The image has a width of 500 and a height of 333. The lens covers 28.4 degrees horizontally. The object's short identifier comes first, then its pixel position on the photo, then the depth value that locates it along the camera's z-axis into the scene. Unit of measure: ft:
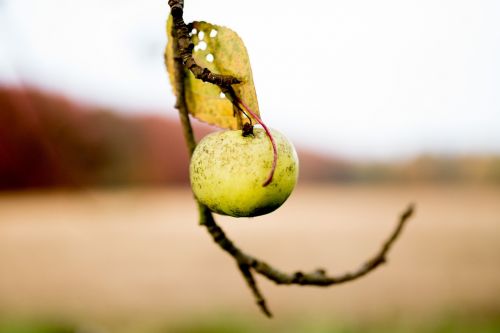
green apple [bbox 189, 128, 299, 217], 0.90
